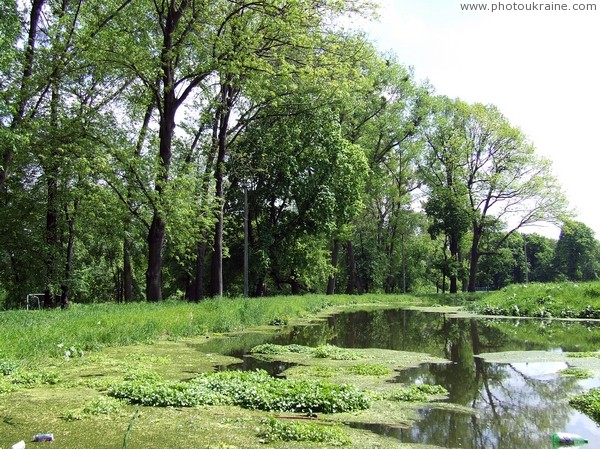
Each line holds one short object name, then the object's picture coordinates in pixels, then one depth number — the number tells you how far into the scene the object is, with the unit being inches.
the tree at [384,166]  1519.4
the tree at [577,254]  3075.8
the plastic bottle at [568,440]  199.3
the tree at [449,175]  1710.1
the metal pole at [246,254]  965.1
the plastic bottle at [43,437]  187.0
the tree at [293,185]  1177.4
